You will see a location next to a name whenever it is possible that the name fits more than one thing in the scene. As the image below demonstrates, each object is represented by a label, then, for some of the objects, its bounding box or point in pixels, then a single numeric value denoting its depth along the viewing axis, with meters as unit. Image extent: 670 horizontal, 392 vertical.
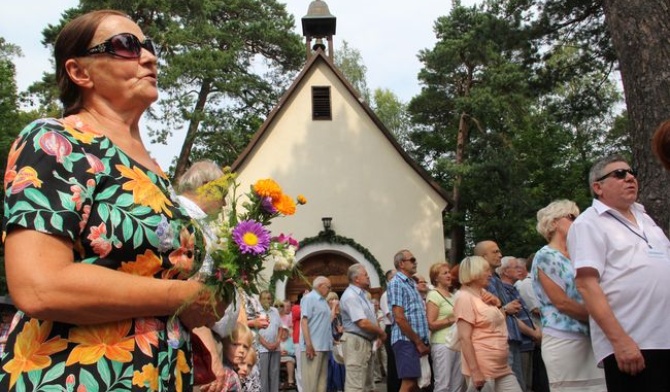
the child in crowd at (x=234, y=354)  3.93
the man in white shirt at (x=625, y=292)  4.34
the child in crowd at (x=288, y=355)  16.12
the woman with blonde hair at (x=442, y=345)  8.77
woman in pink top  6.76
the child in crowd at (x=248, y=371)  4.27
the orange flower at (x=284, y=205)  2.33
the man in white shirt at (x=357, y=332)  9.96
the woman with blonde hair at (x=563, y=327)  5.15
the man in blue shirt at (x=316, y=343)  11.38
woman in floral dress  1.75
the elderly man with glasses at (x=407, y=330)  8.98
